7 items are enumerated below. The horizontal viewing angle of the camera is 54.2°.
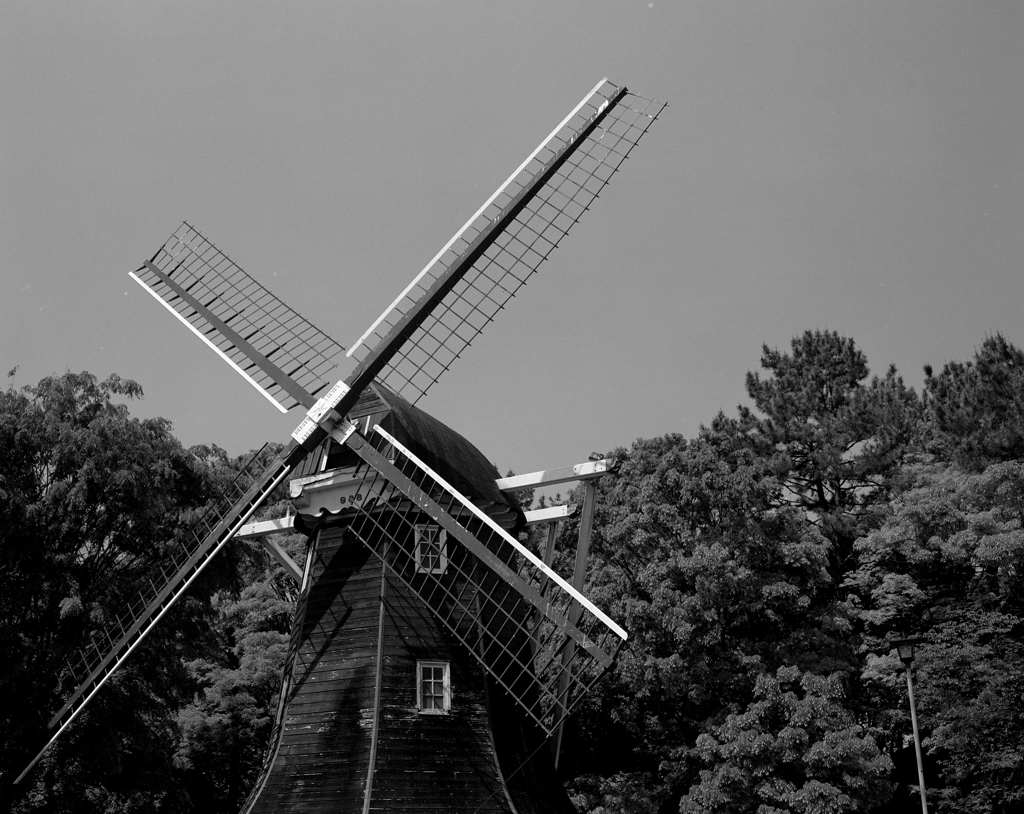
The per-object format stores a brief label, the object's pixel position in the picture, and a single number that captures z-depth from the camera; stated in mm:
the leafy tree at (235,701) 26234
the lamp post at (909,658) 15945
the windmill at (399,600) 13367
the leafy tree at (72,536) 18297
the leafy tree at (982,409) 25516
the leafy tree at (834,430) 29531
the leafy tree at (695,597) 21281
